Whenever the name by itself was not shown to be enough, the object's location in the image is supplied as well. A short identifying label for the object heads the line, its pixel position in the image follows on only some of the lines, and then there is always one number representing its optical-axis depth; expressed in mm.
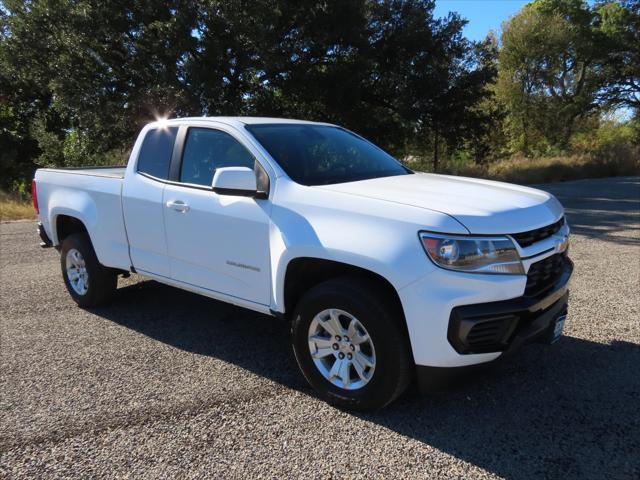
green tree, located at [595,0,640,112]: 36562
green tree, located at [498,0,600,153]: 33812
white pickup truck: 2760
